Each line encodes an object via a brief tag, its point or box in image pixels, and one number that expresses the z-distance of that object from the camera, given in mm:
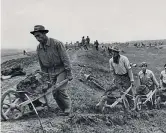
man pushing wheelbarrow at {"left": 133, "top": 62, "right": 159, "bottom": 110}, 7867
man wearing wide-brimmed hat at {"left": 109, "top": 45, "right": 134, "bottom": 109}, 6977
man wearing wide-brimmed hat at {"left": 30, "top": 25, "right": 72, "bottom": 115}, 5609
